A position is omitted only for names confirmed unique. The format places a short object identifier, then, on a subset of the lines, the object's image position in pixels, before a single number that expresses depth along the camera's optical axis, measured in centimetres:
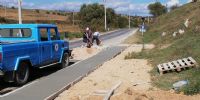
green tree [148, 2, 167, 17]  8459
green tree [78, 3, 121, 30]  7010
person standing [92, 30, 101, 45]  2358
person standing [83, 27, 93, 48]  2179
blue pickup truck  827
